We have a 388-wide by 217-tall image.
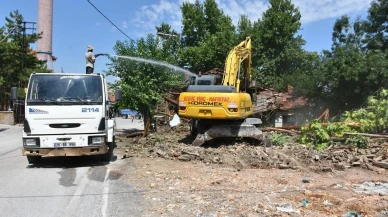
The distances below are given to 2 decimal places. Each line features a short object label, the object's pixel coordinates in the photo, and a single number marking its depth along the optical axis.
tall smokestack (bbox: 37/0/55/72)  39.09
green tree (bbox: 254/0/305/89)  32.00
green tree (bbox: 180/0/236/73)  32.12
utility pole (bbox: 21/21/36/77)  29.75
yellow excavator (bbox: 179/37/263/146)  11.14
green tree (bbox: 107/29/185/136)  16.47
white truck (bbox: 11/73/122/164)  8.78
